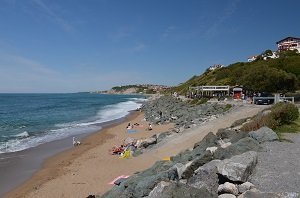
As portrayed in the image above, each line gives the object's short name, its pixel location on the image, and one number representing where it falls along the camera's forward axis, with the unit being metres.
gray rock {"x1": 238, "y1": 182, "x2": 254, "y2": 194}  4.55
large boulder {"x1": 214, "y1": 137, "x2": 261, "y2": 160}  6.17
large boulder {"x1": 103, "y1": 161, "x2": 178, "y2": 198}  6.11
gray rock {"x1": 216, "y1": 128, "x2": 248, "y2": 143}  7.78
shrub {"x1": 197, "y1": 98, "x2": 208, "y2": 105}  32.48
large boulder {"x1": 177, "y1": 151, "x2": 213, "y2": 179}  5.97
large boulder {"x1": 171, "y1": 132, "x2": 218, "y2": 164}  7.87
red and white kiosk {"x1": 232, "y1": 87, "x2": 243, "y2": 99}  29.18
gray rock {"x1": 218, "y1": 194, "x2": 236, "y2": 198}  4.41
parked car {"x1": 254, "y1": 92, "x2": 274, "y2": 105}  21.39
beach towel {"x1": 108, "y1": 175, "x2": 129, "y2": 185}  9.25
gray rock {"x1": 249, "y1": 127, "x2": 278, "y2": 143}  7.41
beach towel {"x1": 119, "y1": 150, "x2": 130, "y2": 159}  12.61
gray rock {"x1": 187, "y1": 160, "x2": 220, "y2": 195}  4.88
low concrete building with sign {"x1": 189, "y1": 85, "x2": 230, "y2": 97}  35.79
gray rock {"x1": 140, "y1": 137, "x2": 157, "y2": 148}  13.33
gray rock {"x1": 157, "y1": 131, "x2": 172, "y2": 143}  13.83
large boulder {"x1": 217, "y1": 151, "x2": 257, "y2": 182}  4.78
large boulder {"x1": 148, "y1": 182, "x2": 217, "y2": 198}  4.30
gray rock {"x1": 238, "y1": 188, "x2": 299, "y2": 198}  4.01
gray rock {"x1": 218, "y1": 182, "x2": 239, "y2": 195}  4.57
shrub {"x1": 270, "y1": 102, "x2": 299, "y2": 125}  9.49
